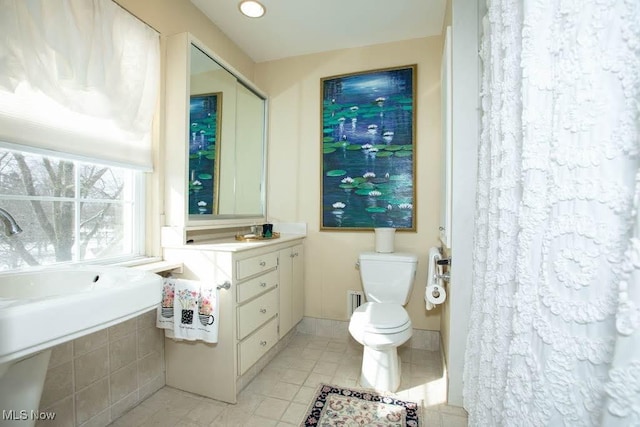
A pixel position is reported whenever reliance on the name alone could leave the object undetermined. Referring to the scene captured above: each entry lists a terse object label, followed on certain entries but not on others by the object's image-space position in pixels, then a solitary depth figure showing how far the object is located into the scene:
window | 1.17
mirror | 1.85
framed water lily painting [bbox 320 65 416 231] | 2.30
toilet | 1.65
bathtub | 0.53
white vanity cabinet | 1.59
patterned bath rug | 1.48
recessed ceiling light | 1.92
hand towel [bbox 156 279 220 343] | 1.53
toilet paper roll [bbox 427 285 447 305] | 1.73
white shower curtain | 0.44
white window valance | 1.10
